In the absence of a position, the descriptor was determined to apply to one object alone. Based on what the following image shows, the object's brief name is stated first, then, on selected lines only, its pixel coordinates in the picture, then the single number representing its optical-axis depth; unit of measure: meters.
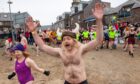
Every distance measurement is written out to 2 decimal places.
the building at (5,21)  24.66
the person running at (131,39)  5.86
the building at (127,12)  14.49
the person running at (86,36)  8.02
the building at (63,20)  25.17
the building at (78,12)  21.62
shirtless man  1.72
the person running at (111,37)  7.05
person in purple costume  2.25
